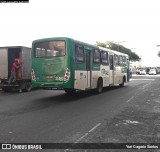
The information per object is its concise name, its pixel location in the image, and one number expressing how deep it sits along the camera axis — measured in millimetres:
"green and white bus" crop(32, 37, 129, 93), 9072
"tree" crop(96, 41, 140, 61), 45865
